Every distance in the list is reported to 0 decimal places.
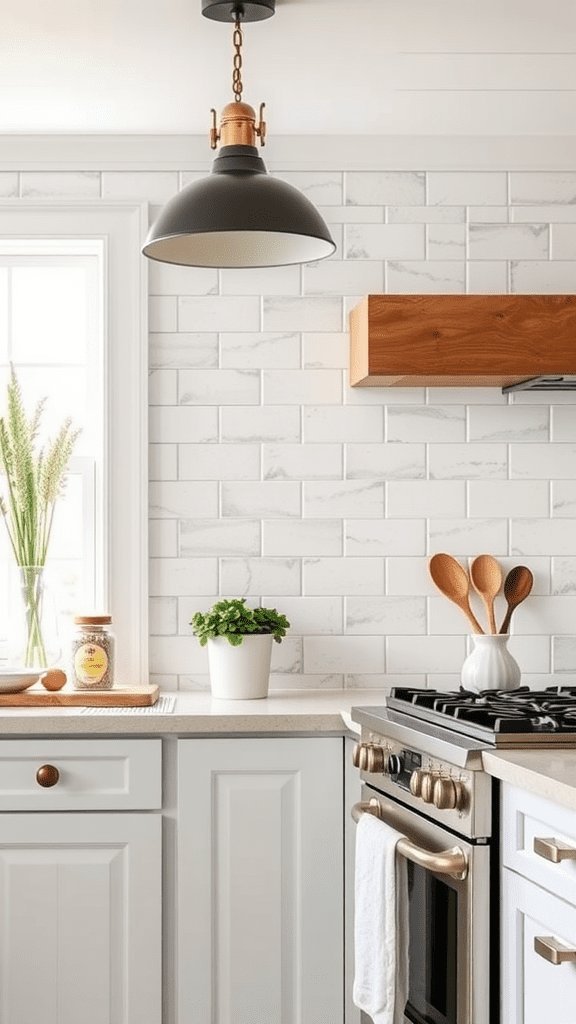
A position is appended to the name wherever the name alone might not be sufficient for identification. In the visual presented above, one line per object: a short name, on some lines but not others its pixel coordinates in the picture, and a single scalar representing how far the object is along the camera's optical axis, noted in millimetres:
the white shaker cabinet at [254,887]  2750
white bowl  2910
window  3287
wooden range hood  3041
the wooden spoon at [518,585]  3301
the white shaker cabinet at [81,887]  2723
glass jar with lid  3021
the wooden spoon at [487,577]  3289
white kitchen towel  2279
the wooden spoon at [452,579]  3281
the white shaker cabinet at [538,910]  1704
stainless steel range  1985
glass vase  3133
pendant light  2055
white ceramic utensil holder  2729
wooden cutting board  2891
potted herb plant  3043
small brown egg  2980
